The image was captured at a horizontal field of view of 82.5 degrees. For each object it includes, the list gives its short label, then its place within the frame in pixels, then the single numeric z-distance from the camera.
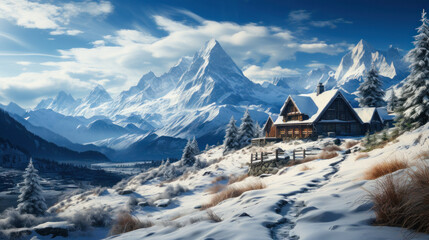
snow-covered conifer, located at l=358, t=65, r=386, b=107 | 46.81
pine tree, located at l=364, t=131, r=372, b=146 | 16.63
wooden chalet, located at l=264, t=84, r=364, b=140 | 38.09
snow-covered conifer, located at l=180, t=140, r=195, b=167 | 48.05
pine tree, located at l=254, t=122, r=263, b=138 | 59.79
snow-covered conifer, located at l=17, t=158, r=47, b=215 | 21.95
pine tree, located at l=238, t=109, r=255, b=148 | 49.29
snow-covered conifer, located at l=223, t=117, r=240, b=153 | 49.39
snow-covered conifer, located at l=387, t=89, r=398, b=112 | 49.42
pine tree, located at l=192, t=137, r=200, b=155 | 50.13
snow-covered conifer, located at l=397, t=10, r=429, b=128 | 15.54
